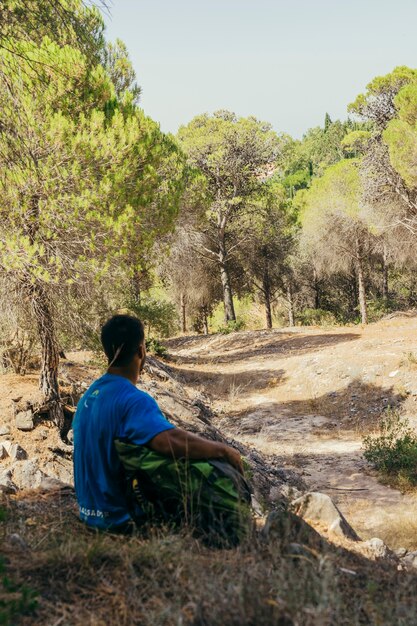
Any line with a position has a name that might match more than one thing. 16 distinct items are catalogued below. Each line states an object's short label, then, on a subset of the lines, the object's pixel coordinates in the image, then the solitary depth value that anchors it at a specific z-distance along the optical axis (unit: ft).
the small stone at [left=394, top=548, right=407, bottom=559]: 17.47
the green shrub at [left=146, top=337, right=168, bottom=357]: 58.44
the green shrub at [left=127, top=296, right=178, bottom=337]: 48.39
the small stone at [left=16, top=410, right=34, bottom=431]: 22.43
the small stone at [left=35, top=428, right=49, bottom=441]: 22.25
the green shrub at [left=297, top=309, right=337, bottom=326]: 104.99
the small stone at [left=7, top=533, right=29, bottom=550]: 9.57
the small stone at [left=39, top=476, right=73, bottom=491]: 16.00
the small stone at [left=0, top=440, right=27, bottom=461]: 20.25
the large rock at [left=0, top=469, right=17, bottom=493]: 15.19
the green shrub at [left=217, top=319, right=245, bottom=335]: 80.59
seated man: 9.44
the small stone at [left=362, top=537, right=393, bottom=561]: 13.26
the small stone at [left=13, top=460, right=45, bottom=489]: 18.06
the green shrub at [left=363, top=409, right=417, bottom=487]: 26.55
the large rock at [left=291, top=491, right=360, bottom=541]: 14.60
